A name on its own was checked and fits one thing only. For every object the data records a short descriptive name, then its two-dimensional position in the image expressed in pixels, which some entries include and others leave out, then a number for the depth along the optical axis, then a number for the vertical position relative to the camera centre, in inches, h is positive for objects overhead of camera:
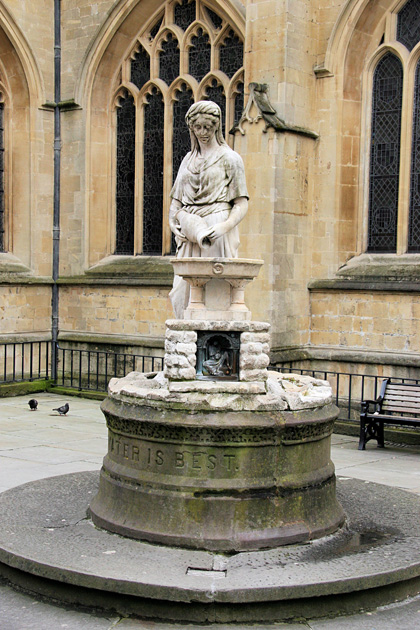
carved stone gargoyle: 494.9 +98.6
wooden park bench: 415.5 -58.9
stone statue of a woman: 271.6 +29.0
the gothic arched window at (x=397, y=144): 509.4 +85.6
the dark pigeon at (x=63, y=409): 498.0 -74.0
